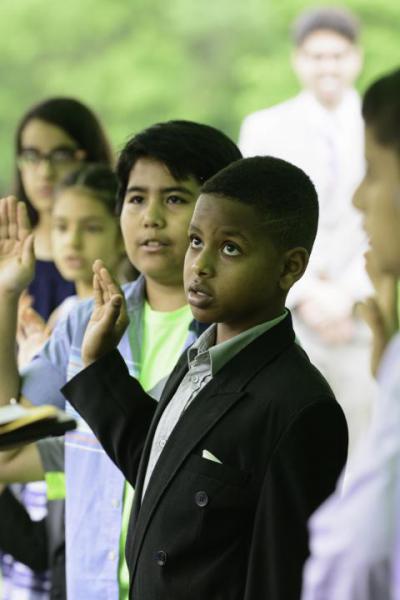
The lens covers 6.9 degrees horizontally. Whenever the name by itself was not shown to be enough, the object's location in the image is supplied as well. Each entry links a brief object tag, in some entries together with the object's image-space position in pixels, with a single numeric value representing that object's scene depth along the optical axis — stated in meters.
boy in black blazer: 3.55
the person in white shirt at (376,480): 3.26
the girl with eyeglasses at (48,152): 4.87
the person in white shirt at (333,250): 7.43
